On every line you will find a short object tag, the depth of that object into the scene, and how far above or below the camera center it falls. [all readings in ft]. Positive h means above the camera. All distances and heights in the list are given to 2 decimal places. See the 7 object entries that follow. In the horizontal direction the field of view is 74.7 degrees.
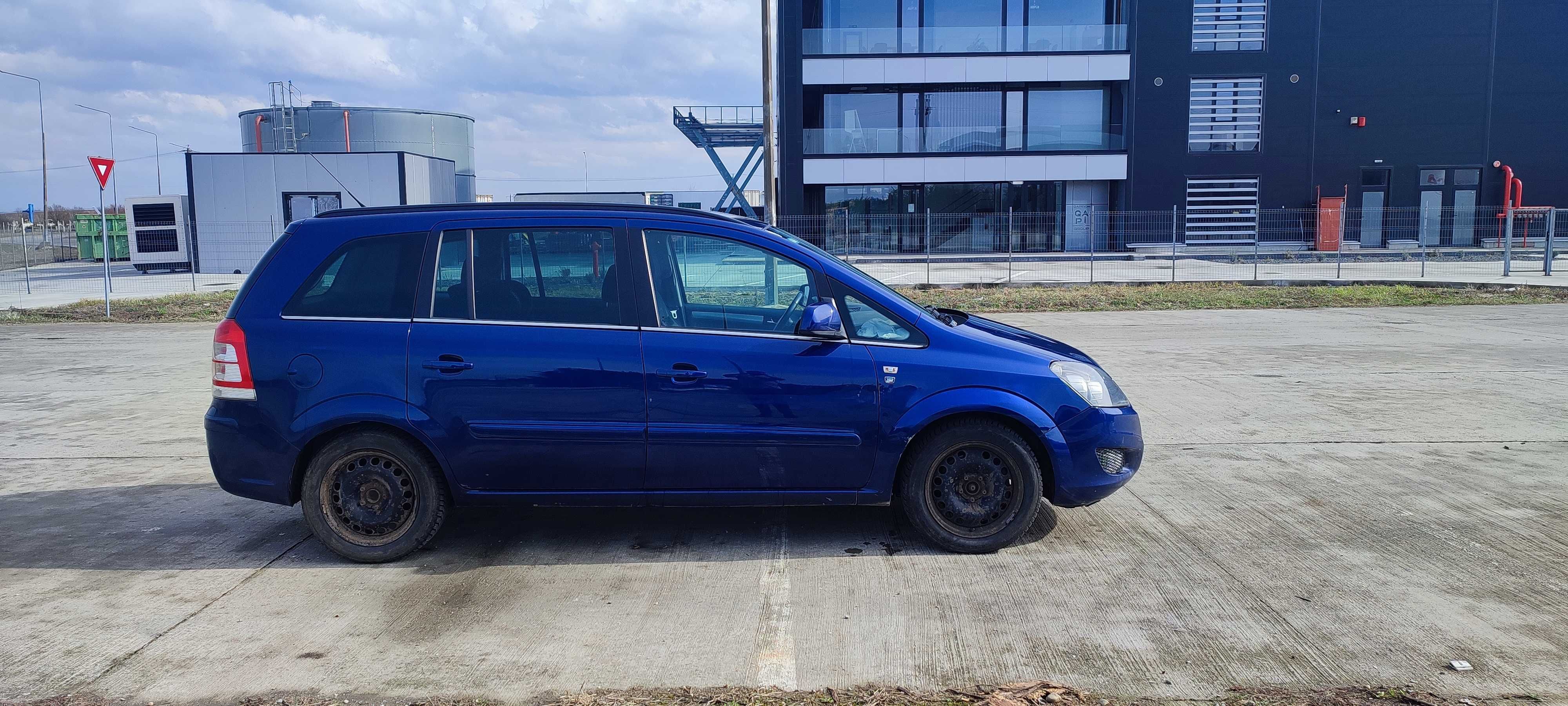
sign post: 63.46 +4.91
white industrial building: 106.73 +5.95
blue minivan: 16.15 -2.24
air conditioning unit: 108.58 +2.04
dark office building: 120.37 +17.16
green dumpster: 126.82 +1.75
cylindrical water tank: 151.12 +17.72
